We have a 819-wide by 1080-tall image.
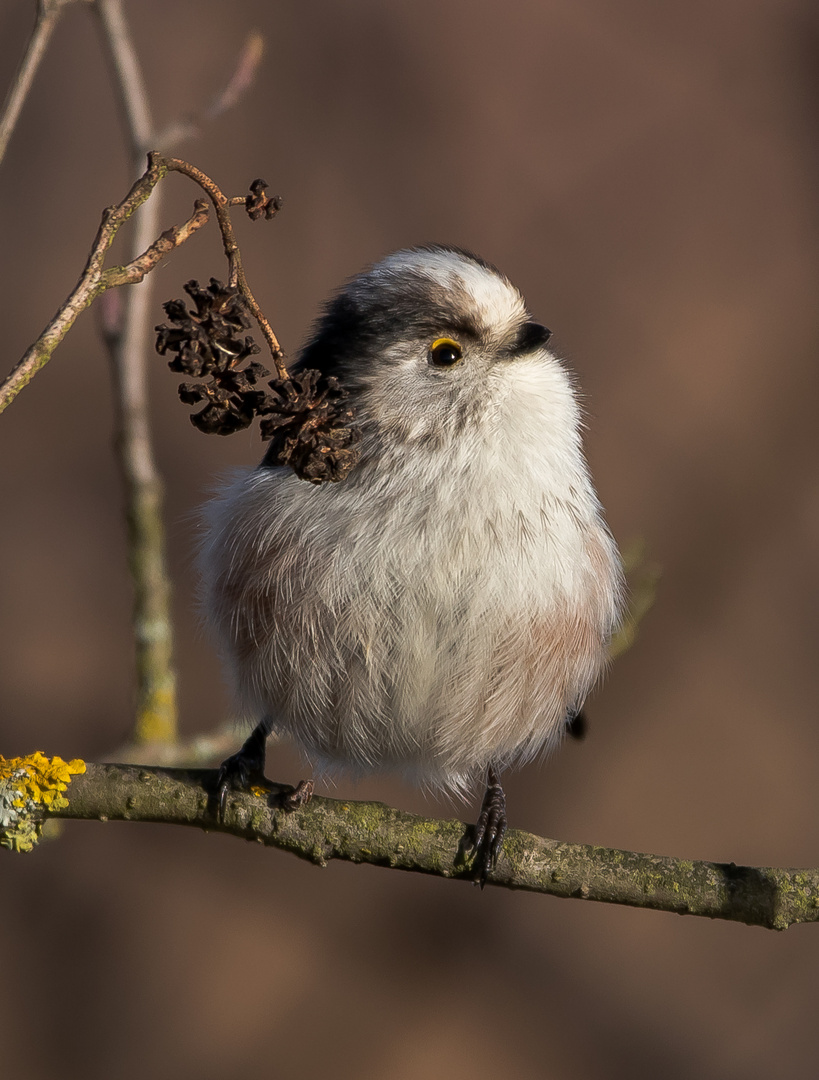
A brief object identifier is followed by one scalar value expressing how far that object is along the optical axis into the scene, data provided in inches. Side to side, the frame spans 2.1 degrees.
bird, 103.4
